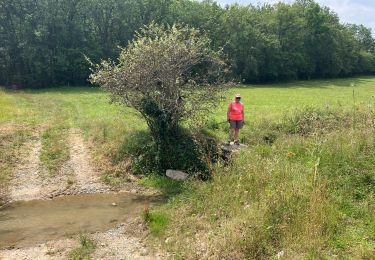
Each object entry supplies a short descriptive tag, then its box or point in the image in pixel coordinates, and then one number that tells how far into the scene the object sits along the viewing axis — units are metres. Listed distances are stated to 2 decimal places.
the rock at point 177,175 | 13.67
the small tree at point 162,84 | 14.65
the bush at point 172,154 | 14.19
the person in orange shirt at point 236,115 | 15.24
